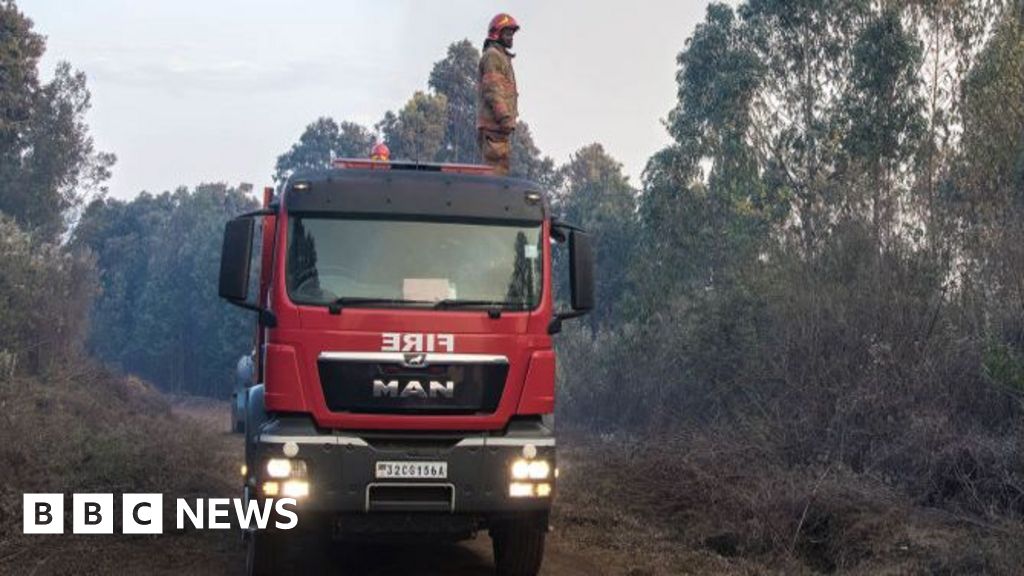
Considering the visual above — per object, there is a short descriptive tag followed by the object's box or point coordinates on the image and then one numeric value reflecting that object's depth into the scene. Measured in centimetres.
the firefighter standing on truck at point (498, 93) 1141
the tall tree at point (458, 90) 5888
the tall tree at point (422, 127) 5731
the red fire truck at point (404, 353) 842
